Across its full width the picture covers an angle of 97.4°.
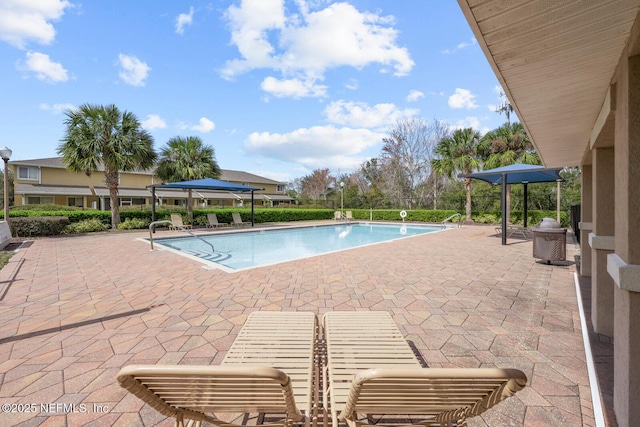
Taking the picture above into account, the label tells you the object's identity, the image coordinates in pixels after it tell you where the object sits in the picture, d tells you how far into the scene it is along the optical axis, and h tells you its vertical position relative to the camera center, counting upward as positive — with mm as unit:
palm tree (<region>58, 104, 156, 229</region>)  13328 +3229
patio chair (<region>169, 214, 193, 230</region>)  14431 -599
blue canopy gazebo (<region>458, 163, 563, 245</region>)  9246 +999
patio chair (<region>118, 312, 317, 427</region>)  1011 -803
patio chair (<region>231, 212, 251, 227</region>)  17102 -721
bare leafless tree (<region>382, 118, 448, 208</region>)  26422 +5022
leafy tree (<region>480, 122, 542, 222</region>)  16656 +3410
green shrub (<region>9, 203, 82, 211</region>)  17959 +248
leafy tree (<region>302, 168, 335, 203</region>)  41750 +3498
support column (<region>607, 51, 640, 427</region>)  1605 -257
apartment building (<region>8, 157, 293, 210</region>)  22047 +1655
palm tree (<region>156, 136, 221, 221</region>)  17750 +3084
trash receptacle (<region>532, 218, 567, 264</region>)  6023 -874
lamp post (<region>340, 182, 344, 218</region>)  24598 +23
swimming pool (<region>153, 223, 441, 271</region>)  8688 -1536
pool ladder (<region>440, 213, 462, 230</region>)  16406 -1304
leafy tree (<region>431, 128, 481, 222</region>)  17781 +3186
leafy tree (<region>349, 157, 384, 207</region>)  32500 +3376
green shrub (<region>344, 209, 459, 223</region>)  20328 -844
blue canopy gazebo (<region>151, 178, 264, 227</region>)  13292 +1074
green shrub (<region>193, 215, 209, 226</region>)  16766 -733
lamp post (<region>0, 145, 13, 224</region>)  9784 +1871
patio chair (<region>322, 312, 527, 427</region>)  1039 -836
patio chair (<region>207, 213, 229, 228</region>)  15914 -711
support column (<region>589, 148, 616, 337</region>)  3078 -420
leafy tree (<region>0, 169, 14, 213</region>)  28945 +2463
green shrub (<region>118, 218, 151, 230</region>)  14203 -766
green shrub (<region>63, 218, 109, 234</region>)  12688 -771
